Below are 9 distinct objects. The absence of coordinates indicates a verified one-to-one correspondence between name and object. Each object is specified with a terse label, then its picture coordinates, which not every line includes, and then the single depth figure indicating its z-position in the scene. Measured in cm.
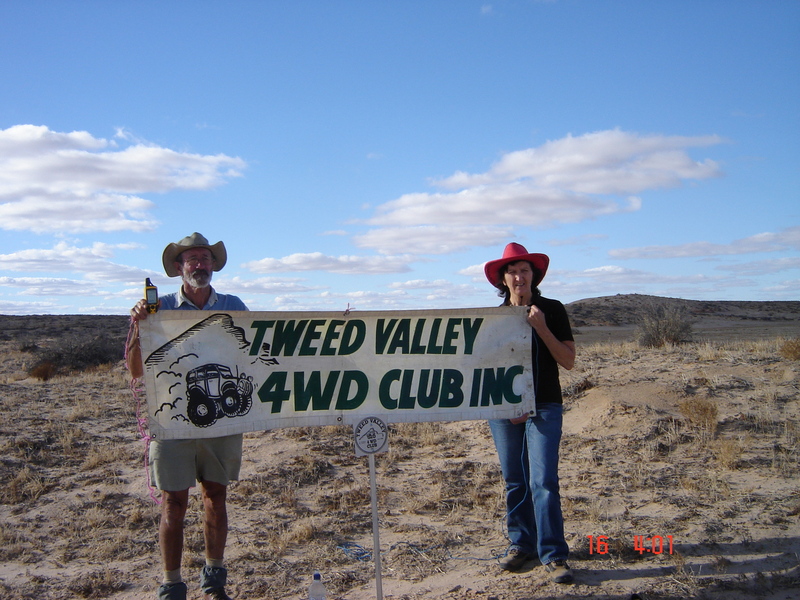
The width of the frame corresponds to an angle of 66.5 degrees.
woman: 414
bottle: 365
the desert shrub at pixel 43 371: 1733
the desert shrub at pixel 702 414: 753
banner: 408
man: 383
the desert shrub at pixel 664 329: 1862
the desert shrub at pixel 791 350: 1147
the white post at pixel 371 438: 401
